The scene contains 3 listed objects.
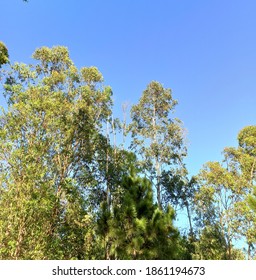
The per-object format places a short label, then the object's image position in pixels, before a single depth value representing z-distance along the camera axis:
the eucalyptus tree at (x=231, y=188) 14.50
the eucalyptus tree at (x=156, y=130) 16.14
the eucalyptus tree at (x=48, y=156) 7.80
